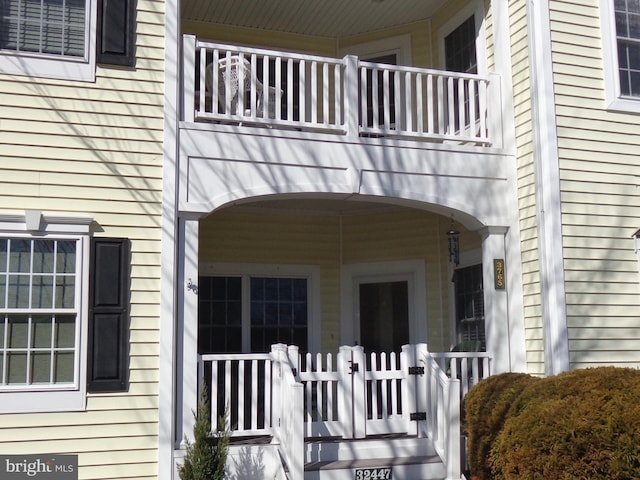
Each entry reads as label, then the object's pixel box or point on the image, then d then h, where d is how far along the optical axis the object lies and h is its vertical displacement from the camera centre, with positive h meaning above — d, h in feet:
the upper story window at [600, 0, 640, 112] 28.40 +10.76
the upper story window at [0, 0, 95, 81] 23.98 +9.77
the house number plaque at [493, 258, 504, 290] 28.12 +2.71
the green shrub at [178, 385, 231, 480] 22.03 -2.90
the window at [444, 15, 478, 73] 32.04 +12.57
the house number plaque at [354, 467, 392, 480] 23.82 -3.77
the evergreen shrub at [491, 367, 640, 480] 19.01 -2.12
